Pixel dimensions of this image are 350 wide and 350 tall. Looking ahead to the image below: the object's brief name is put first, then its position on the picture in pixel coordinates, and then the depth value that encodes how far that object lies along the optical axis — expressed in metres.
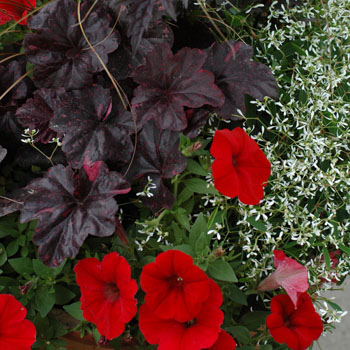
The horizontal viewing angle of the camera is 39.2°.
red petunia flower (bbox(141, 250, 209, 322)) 0.64
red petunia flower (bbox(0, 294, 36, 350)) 0.67
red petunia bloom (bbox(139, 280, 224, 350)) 0.67
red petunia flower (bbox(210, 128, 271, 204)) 0.65
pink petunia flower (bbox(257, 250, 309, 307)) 0.68
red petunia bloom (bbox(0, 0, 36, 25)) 0.88
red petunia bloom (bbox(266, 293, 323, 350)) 0.73
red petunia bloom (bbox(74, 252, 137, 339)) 0.67
